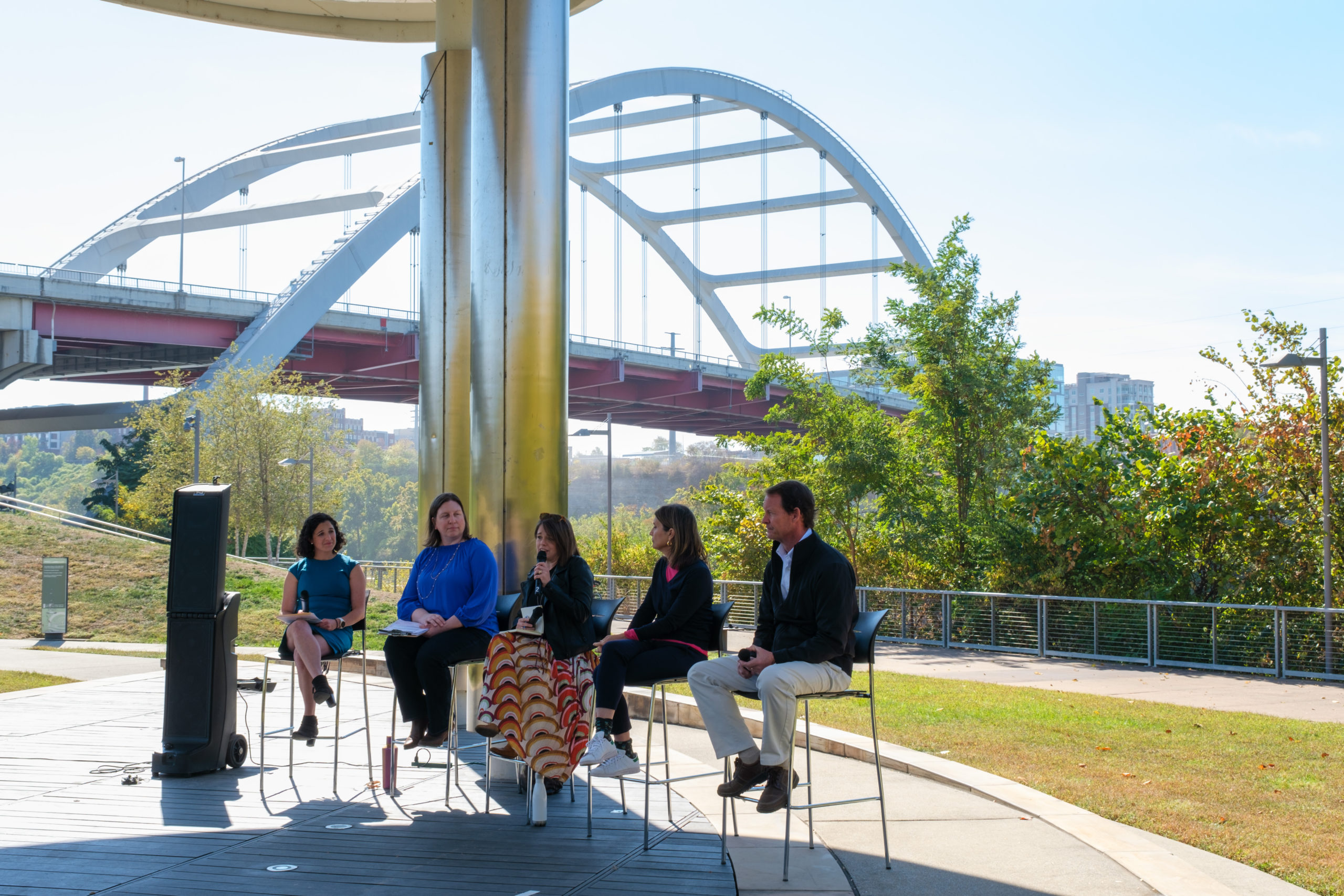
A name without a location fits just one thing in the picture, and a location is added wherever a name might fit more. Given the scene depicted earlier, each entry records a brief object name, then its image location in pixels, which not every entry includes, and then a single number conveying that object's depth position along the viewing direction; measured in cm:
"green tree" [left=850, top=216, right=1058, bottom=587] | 1872
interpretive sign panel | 1780
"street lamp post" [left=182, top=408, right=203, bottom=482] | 3042
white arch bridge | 3403
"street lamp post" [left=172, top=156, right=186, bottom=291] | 4041
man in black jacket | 456
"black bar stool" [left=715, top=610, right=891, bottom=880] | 462
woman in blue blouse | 586
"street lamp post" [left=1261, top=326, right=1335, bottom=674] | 1306
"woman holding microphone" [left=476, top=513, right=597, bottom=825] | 522
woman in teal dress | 628
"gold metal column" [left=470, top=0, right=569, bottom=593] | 645
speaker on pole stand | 625
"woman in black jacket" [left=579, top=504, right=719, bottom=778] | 530
